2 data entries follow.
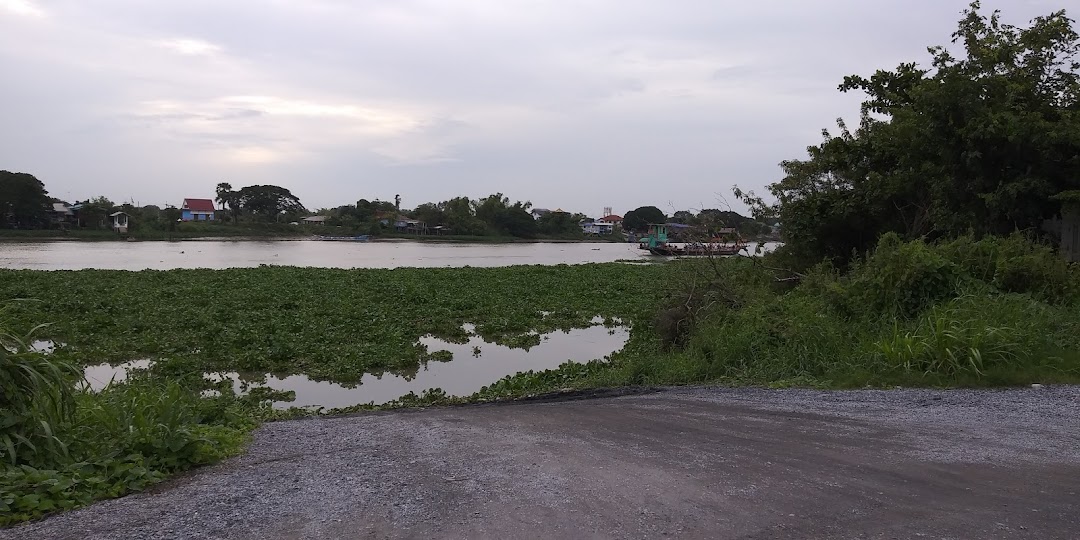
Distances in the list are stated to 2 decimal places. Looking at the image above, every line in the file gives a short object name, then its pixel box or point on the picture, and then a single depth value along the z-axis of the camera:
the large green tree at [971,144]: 12.17
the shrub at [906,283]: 10.37
